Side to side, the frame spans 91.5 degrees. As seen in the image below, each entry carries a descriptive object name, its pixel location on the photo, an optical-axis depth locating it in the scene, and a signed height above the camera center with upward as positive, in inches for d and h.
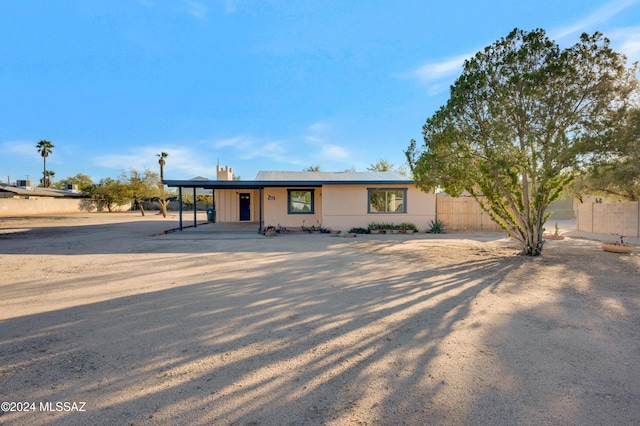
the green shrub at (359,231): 601.8 -42.9
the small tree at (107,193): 1544.4 +91.6
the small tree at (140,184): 1268.5 +109.8
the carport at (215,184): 581.9 +50.5
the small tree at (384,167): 1621.6 +219.3
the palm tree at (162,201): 1245.1 +39.2
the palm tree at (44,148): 2000.5 +413.0
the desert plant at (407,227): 607.3 -36.4
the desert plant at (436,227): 619.8 -37.7
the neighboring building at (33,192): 1373.3 +94.7
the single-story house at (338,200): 607.5 +17.5
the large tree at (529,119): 303.9 +91.5
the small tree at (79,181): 2174.0 +217.2
